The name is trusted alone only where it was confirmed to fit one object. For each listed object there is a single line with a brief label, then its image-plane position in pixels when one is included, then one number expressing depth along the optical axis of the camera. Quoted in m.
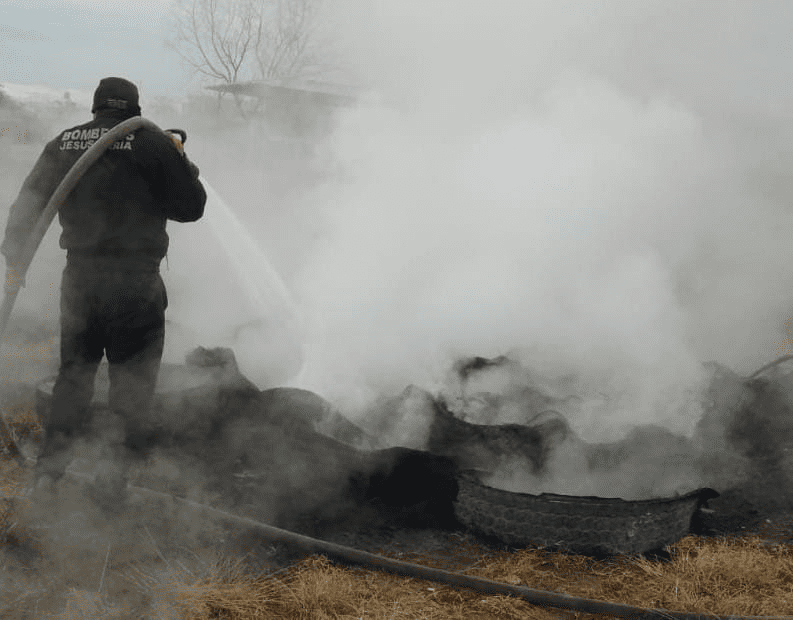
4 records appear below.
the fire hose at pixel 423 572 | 2.61
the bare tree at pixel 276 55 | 27.91
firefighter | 2.93
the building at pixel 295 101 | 16.05
